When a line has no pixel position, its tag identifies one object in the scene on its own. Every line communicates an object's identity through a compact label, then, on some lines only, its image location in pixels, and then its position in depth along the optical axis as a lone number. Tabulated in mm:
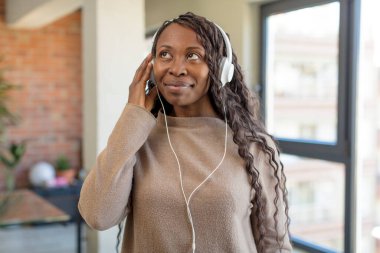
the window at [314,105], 2273
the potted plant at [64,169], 4621
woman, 1011
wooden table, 2541
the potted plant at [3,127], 2362
